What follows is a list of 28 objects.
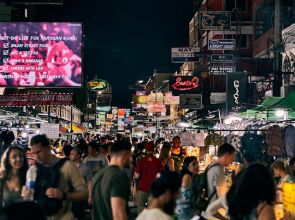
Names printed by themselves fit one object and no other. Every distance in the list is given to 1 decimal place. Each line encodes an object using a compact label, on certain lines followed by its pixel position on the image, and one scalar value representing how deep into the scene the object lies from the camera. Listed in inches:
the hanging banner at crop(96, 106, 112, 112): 3919.8
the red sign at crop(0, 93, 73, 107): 946.7
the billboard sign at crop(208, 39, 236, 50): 1221.1
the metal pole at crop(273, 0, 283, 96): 842.0
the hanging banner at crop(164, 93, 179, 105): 1876.1
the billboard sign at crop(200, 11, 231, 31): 1322.6
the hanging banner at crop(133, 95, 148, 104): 2556.6
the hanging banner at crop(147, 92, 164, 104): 2089.8
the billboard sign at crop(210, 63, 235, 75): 1259.6
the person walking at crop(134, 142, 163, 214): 523.8
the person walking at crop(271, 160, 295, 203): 427.1
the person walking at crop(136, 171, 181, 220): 200.5
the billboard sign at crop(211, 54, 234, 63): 1262.3
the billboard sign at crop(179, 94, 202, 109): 1409.9
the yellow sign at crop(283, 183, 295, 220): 372.8
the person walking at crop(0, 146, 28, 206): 292.7
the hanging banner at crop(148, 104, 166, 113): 2000.5
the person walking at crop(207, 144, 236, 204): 327.0
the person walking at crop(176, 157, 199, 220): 342.6
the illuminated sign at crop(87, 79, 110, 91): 1830.7
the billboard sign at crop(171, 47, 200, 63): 1445.6
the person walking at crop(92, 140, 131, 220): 260.2
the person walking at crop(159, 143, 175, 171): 578.9
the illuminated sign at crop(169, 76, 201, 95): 1350.9
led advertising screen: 896.3
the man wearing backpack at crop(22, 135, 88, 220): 261.6
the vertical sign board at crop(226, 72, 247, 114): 1067.3
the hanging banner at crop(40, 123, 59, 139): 869.2
